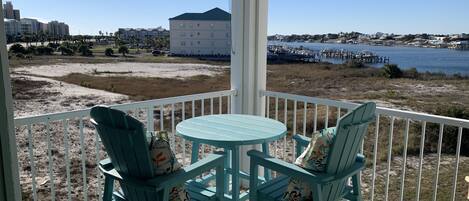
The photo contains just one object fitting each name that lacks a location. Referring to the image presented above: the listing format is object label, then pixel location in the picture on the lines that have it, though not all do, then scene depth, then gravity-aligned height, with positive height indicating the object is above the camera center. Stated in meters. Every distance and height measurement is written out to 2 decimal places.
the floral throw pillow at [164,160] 2.05 -0.62
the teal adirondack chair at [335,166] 2.07 -0.69
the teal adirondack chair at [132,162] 1.98 -0.65
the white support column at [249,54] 3.77 -0.02
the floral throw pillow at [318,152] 2.12 -0.59
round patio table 2.51 -0.59
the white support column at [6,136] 1.37 -0.33
